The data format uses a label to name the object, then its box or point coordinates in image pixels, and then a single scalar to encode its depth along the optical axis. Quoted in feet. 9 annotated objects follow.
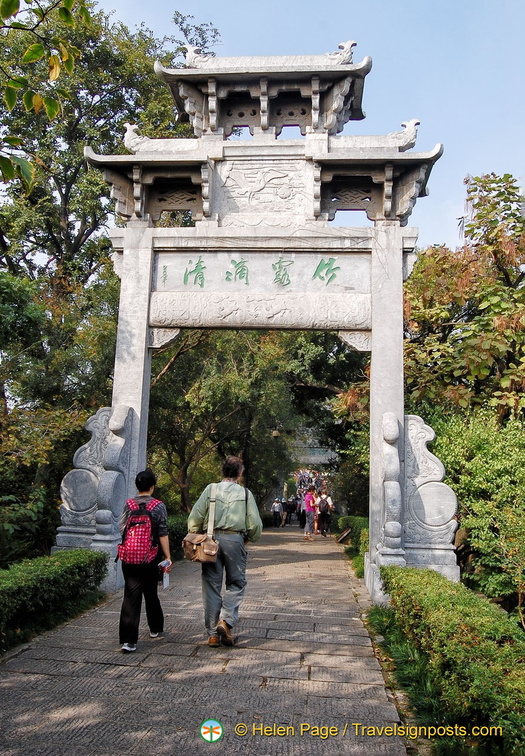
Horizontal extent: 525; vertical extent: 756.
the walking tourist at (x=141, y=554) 15.66
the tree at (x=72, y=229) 35.78
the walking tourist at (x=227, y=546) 16.40
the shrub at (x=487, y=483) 25.23
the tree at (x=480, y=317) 29.89
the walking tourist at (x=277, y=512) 90.74
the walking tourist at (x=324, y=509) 65.62
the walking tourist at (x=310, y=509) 64.13
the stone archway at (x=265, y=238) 25.77
